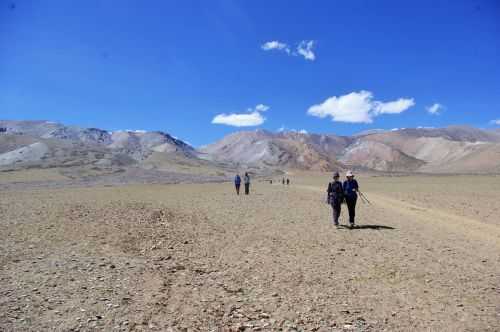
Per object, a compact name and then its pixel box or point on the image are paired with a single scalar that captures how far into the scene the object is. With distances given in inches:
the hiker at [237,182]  1314.0
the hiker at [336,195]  574.2
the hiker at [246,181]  1303.9
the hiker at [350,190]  566.9
